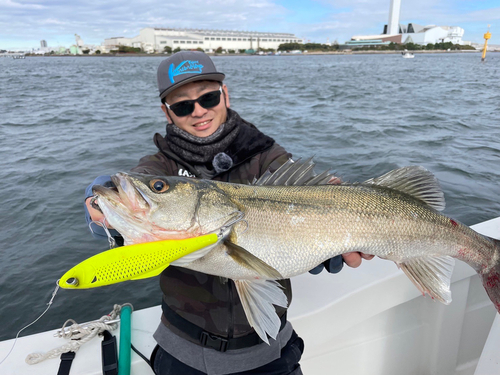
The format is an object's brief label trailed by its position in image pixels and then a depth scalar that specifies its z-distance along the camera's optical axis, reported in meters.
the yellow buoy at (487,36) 51.56
